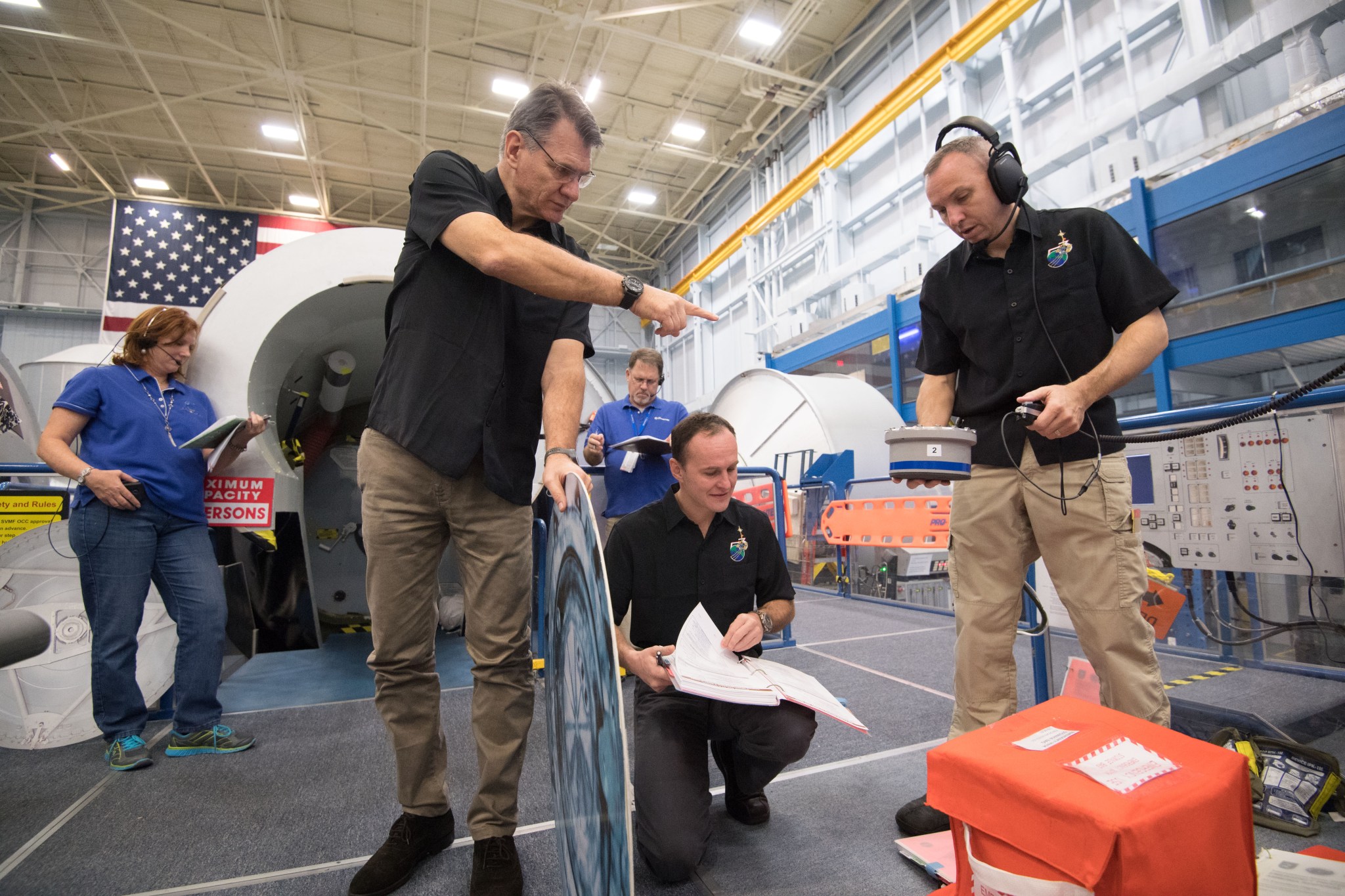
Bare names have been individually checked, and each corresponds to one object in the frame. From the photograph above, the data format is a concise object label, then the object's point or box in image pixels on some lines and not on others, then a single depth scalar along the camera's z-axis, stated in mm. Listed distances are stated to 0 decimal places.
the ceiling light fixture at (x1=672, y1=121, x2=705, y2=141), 11469
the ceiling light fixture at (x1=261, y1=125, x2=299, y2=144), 11086
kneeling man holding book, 1404
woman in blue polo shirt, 2072
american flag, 9805
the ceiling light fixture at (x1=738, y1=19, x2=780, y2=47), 8838
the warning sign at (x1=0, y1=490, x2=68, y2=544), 2531
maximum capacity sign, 2305
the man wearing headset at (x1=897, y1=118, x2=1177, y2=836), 1321
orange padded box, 760
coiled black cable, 1402
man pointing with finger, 1327
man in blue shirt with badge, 3031
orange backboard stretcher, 4535
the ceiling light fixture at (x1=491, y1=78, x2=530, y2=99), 10180
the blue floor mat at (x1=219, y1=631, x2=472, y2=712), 2896
